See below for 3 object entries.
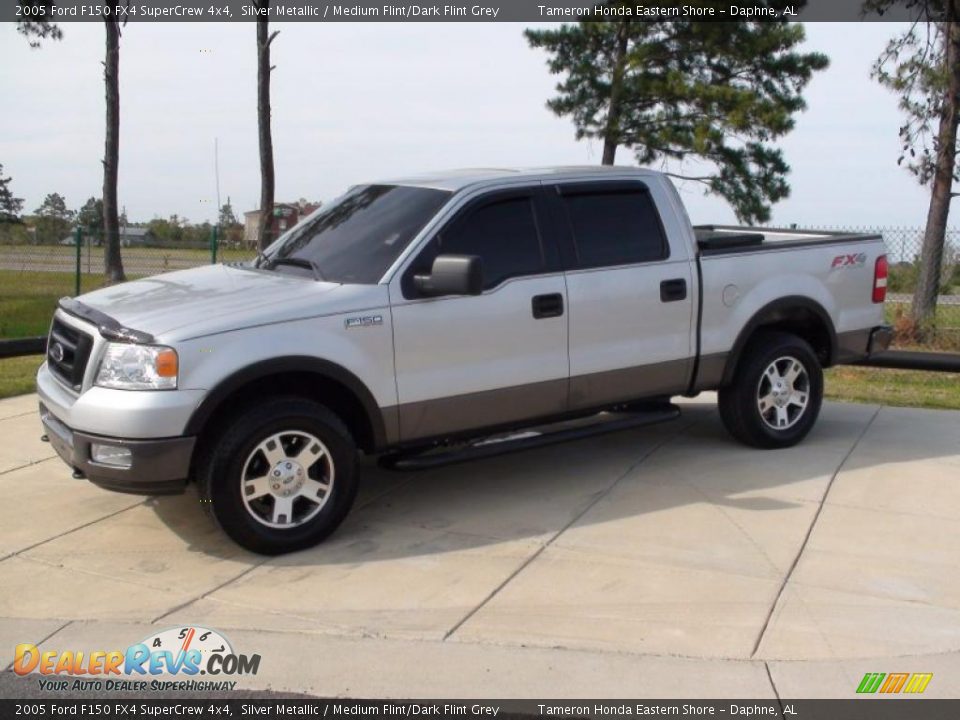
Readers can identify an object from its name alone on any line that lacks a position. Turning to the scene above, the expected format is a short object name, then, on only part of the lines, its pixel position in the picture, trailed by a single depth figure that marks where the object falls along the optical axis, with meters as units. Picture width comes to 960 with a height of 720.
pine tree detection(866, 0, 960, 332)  15.16
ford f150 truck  5.33
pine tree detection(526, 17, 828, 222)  21.25
